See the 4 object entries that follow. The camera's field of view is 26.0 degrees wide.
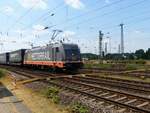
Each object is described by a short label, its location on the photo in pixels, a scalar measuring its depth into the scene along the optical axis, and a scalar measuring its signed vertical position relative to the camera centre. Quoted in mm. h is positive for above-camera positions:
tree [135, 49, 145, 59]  99612 +1195
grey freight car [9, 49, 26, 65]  53750 +750
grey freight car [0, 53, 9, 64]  72125 +733
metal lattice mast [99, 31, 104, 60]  67531 +4564
